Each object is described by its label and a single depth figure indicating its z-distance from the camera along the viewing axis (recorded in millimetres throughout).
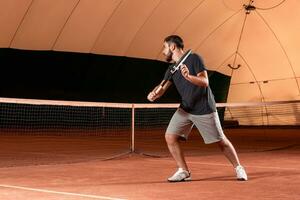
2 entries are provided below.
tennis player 7027
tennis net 15539
